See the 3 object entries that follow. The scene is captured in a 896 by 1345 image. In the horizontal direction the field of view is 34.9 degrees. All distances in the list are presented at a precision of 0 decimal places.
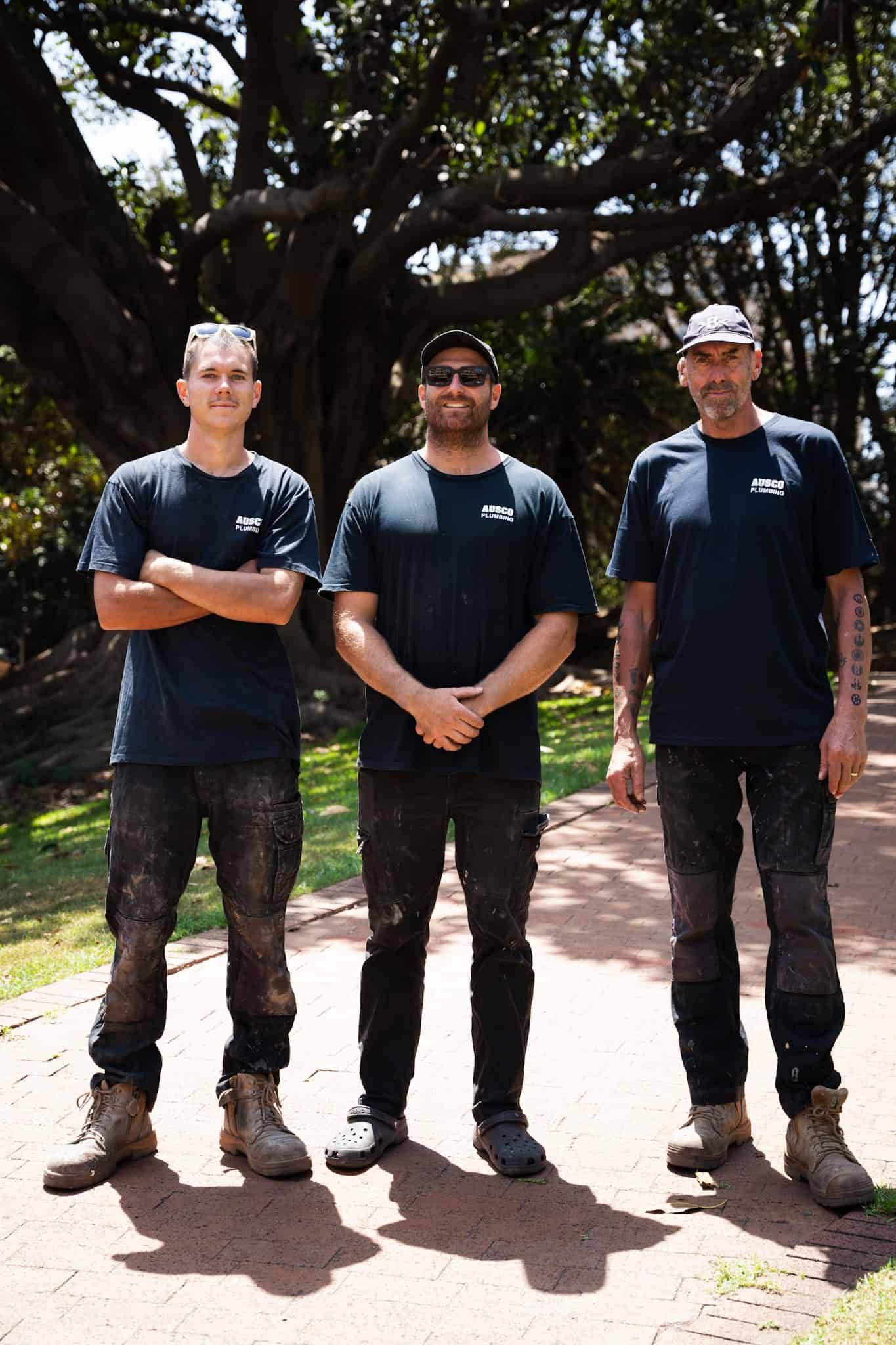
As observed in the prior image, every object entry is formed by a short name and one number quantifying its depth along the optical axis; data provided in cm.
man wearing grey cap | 394
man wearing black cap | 404
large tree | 1284
